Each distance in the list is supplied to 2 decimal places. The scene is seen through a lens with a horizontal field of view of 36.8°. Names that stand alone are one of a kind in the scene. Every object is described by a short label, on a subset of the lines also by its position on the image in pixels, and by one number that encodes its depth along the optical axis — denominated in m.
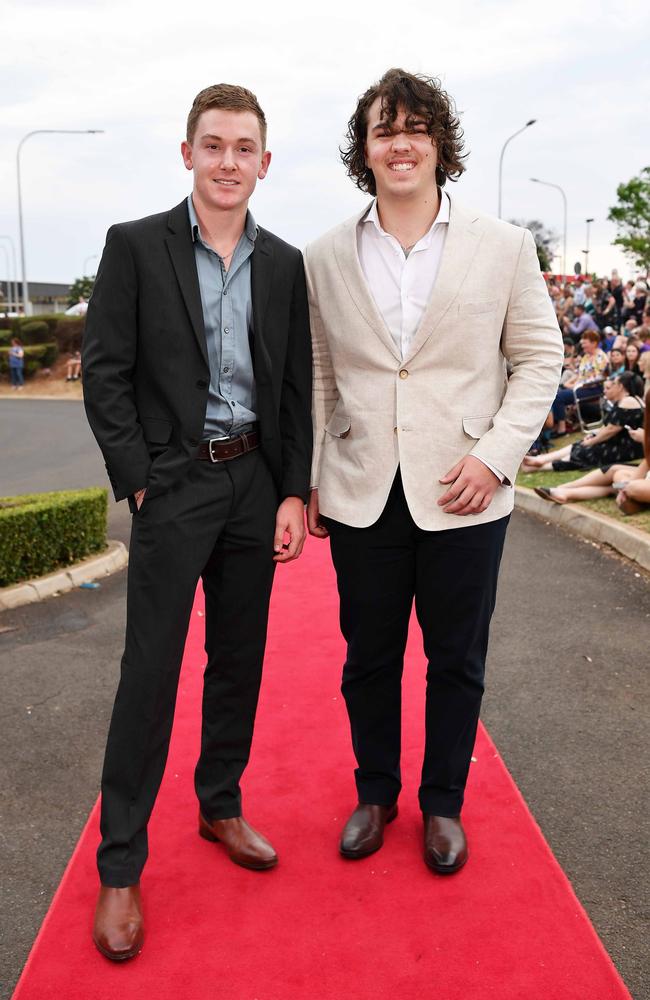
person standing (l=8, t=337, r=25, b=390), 33.12
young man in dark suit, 2.81
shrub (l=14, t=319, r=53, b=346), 35.47
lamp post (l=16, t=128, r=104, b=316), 33.38
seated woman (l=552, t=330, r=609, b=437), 13.81
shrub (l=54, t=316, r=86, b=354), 35.12
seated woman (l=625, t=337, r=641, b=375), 12.27
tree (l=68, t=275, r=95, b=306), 79.60
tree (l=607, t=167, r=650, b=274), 49.94
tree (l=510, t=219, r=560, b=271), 57.39
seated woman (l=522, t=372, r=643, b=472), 10.27
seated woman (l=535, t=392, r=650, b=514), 8.27
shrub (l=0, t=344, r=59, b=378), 34.41
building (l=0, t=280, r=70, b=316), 115.45
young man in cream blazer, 2.96
